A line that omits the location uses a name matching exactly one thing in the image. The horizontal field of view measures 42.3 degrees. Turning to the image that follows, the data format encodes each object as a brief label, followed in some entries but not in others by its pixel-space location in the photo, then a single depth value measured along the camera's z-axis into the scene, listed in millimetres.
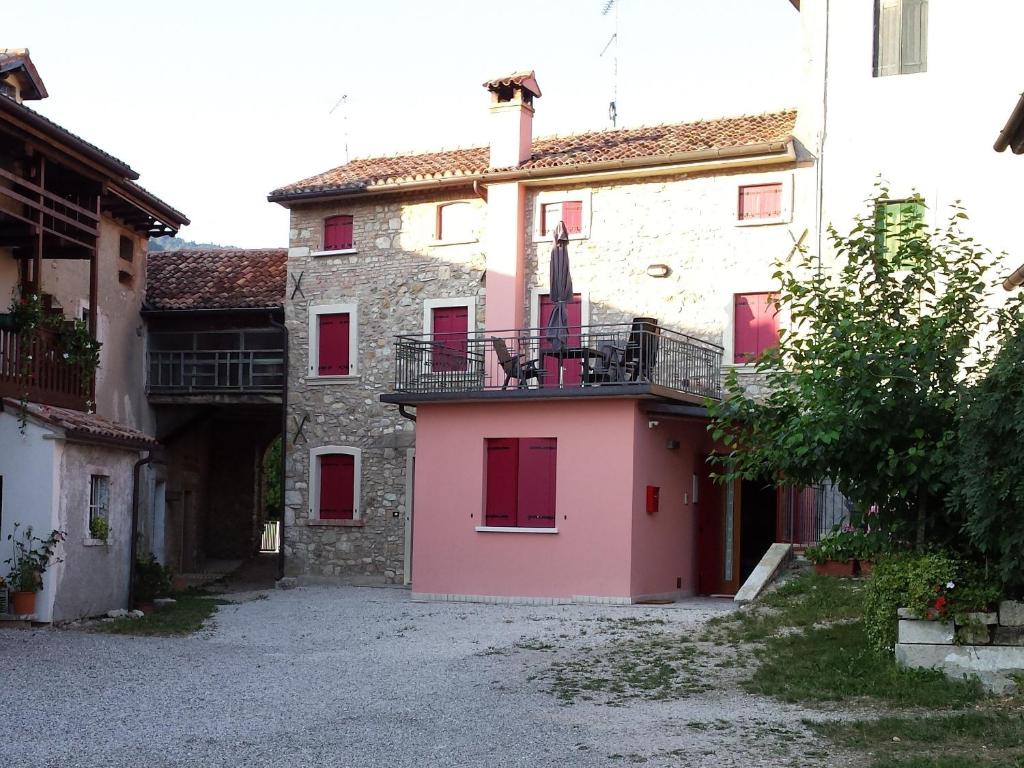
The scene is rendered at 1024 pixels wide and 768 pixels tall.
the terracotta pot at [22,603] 15367
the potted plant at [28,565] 15367
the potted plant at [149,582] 18266
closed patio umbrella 18953
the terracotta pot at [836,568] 16719
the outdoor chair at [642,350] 18742
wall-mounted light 21578
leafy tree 10867
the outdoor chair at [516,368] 19484
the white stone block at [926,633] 10344
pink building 19062
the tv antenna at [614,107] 26703
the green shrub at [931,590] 10273
